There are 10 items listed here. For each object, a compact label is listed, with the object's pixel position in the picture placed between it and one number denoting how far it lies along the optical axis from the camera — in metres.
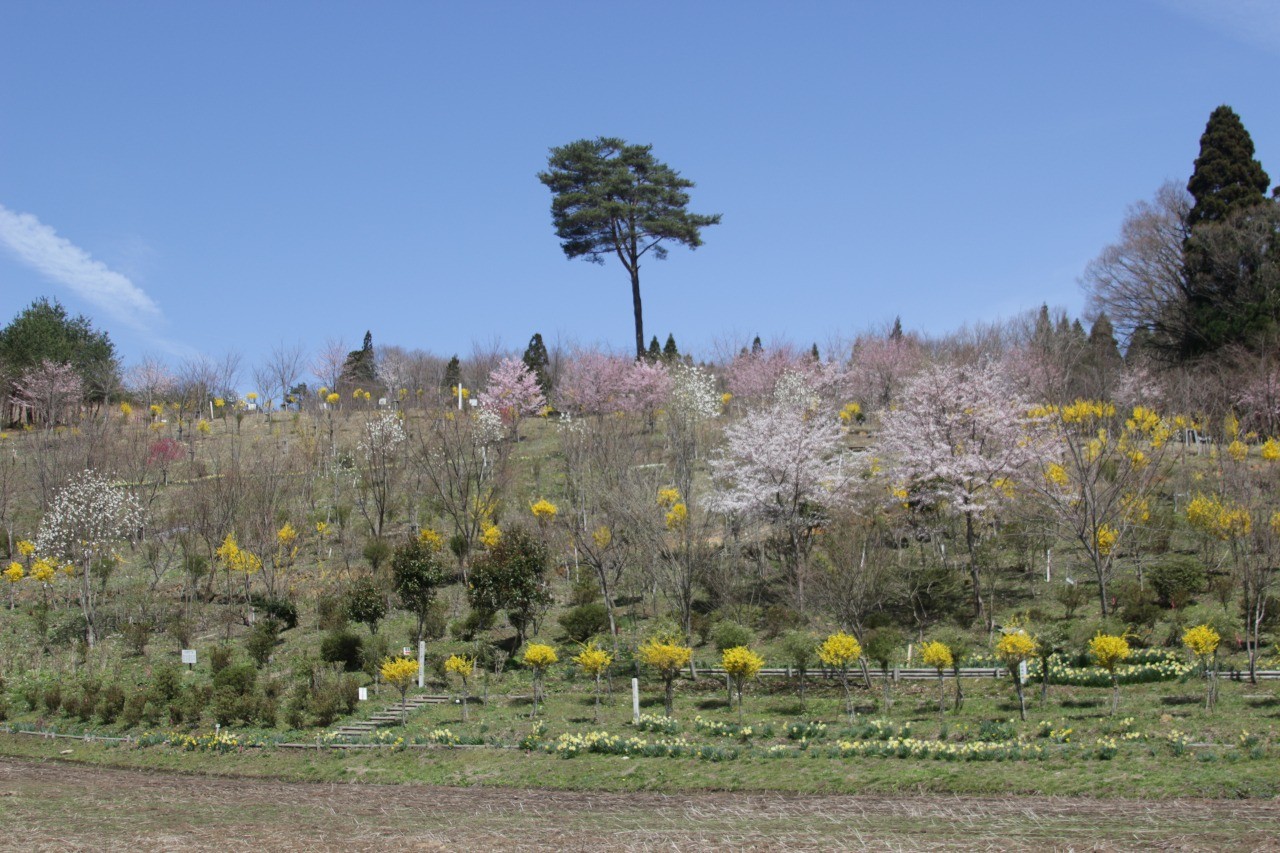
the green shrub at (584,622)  24.53
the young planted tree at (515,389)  47.78
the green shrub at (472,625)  24.86
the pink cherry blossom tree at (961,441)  25.28
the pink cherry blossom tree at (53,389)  48.12
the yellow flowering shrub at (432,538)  25.99
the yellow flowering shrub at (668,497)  28.23
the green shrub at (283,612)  26.41
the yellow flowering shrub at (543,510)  29.94
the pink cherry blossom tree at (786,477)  27.70
